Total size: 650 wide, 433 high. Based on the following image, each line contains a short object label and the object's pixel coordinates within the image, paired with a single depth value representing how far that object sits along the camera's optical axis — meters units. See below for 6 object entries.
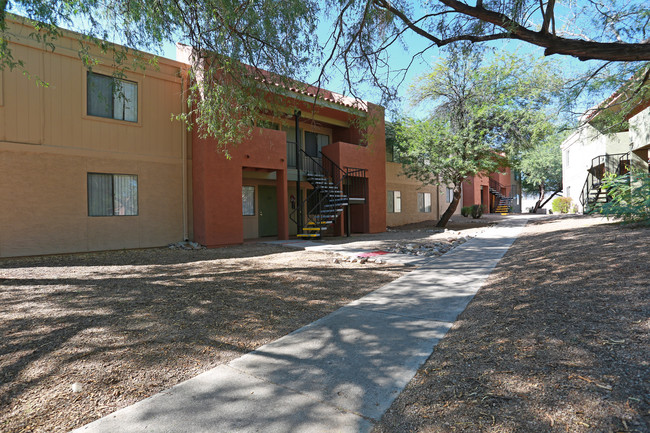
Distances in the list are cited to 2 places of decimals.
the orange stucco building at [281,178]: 11.02
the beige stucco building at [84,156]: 8.65
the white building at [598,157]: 12.30
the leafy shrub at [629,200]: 7.61
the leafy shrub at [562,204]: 25.68
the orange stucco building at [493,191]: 30.12
